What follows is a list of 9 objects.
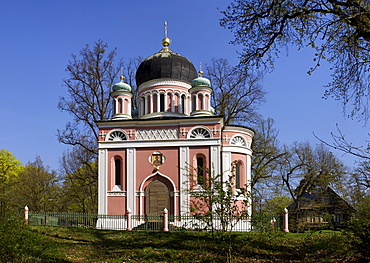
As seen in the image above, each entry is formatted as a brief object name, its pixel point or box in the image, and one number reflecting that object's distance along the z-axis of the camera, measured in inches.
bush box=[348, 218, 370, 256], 345.7
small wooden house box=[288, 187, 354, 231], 824.4
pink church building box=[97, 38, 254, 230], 816.9
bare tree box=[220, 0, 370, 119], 346.3
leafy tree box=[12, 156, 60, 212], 1284.4
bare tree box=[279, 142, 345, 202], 848.4
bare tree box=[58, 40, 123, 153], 1044.5
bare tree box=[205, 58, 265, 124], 1084.8
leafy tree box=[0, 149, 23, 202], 1324.8
